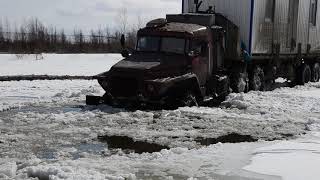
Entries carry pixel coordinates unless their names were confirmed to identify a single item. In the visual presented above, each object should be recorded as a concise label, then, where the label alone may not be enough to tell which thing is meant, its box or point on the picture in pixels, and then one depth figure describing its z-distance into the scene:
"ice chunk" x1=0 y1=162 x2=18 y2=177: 7.32
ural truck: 13.75
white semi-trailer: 17.92
